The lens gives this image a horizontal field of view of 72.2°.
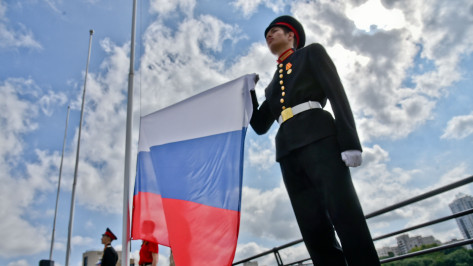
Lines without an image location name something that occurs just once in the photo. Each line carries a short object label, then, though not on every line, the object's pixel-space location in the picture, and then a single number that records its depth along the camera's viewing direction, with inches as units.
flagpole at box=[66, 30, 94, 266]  424.8
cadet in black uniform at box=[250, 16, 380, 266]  65.6
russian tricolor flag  96.0
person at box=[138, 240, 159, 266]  257.7
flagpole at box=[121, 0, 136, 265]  159.6
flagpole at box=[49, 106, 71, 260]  547.6
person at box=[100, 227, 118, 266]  275.1
